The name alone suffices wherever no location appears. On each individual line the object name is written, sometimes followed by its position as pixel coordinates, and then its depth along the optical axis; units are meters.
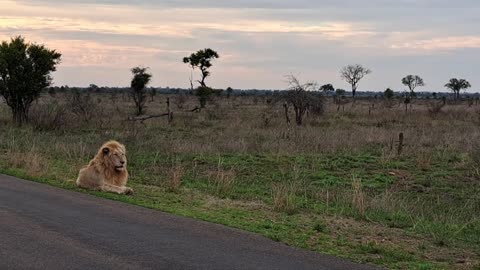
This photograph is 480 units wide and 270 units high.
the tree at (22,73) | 31.14
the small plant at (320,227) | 9.20
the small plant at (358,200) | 11.32
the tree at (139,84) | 48.86
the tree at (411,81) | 96.56
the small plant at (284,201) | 11.08
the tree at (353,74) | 84.56
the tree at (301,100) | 38.09
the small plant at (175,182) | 13.07
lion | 11.92
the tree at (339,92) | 97.71
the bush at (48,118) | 29.64
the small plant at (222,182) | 13.22
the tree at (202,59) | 54.16
